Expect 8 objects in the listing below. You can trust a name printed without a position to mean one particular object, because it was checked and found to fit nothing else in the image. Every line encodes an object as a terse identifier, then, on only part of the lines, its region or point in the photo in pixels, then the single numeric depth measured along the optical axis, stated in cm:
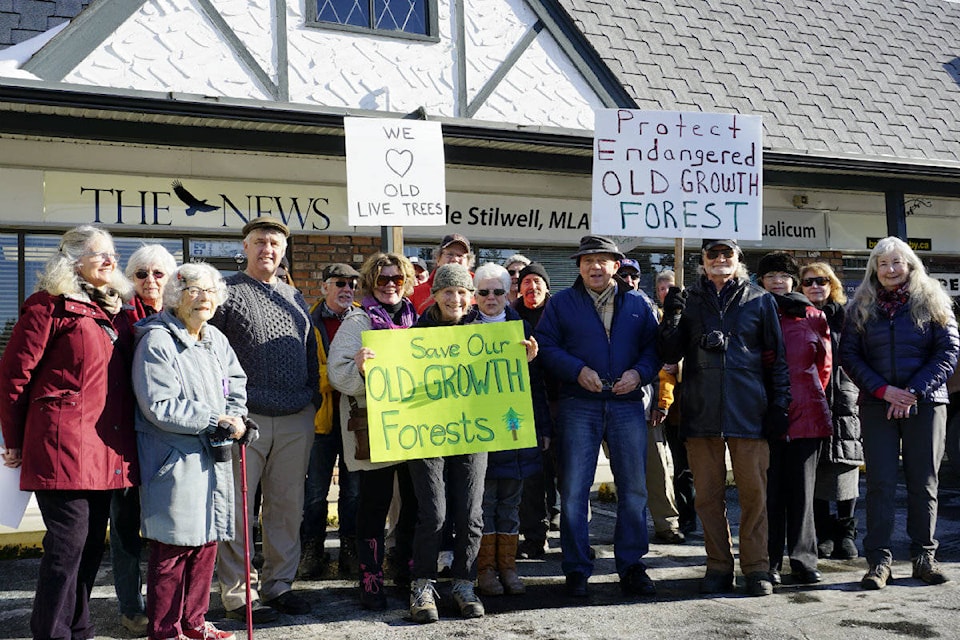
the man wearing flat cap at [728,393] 515
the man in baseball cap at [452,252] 611
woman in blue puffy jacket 526
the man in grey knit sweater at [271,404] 471
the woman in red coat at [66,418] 392
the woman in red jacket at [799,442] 538
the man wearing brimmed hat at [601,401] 520
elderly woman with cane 399
